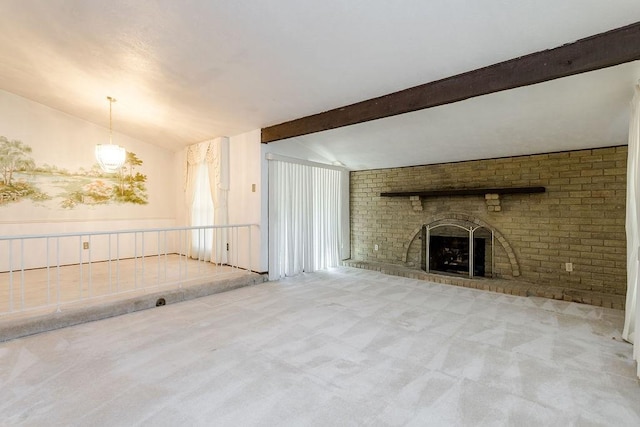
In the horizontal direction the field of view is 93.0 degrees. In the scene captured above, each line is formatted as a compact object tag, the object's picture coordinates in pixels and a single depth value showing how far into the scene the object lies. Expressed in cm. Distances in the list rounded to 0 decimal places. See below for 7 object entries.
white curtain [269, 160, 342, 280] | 498
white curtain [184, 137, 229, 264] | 534
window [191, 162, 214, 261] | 589
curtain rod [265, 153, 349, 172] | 484
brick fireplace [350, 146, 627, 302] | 395
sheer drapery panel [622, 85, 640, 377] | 247
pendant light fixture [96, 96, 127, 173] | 430
